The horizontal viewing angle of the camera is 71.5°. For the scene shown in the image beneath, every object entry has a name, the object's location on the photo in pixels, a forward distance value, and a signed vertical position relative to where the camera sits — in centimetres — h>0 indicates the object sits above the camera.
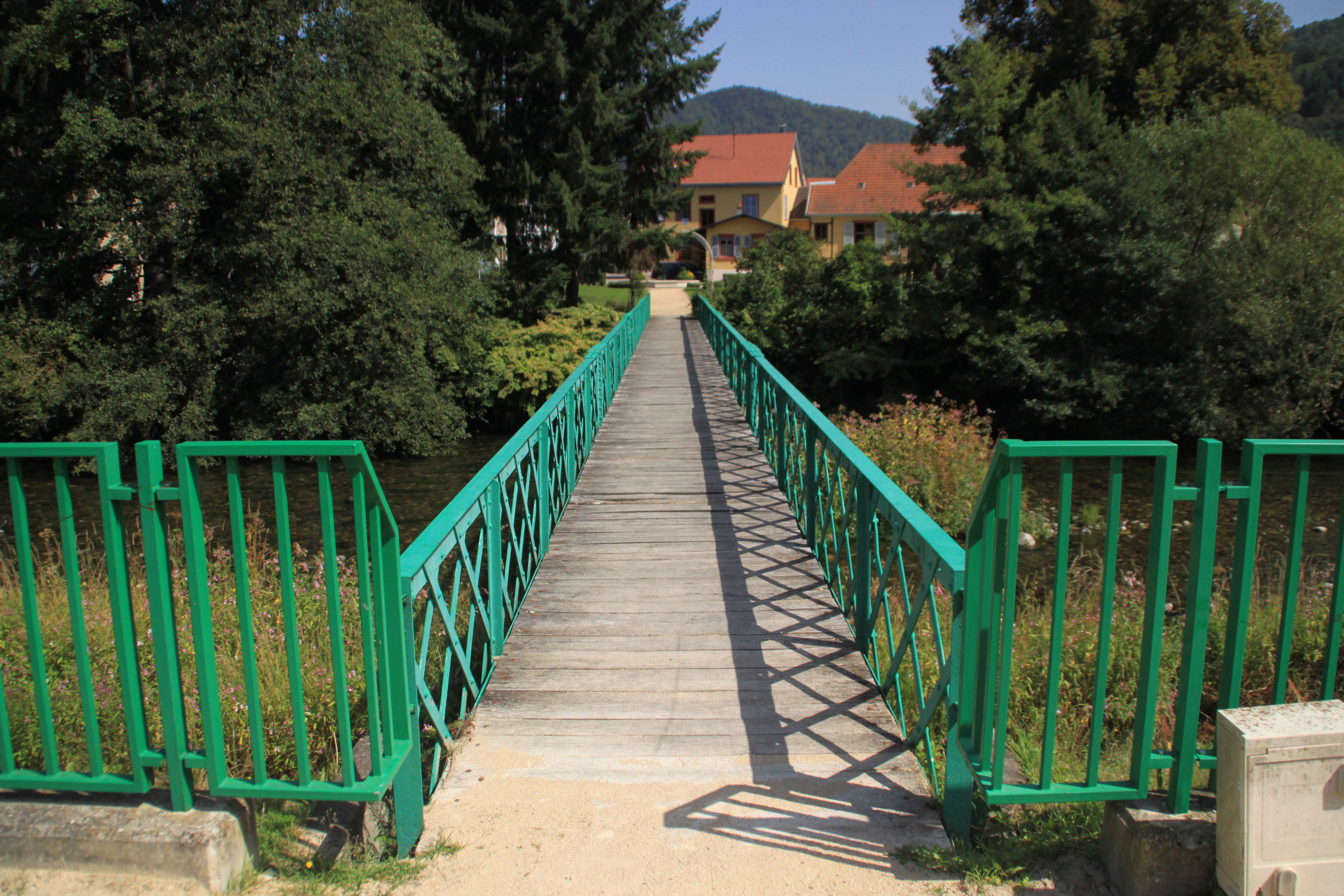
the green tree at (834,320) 2342 -90
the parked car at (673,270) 5488 +102
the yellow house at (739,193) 5981 +606
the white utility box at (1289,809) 236 -133
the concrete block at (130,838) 260 -150
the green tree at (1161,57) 2239 +545
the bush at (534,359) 2041 -152
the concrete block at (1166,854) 254 -155
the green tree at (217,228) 1570 +119
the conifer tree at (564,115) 2522 +485
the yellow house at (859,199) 5047 +464
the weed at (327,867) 264 -165
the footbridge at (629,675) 254 -167
